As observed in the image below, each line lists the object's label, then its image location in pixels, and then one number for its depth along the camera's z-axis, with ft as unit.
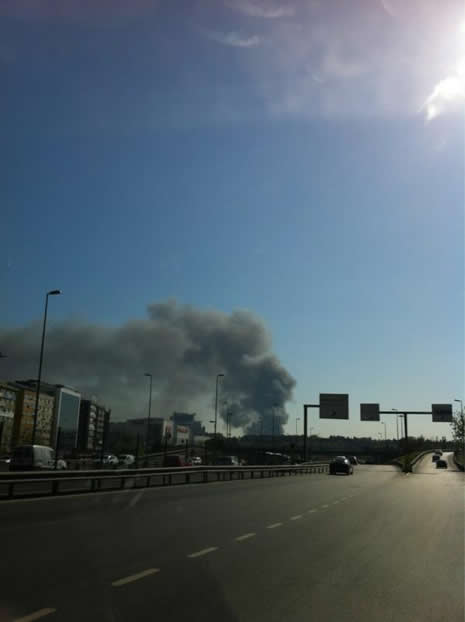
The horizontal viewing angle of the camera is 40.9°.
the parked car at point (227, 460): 220.00
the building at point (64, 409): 563.89
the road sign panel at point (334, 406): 219.00
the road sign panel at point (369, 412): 234.58
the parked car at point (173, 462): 139.70
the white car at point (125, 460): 232.28
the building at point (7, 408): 431.43
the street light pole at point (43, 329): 143.74
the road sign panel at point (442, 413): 231.71
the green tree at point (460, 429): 294.66
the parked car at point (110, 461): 196.62
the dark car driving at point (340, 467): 186.09
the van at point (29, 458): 121.60
